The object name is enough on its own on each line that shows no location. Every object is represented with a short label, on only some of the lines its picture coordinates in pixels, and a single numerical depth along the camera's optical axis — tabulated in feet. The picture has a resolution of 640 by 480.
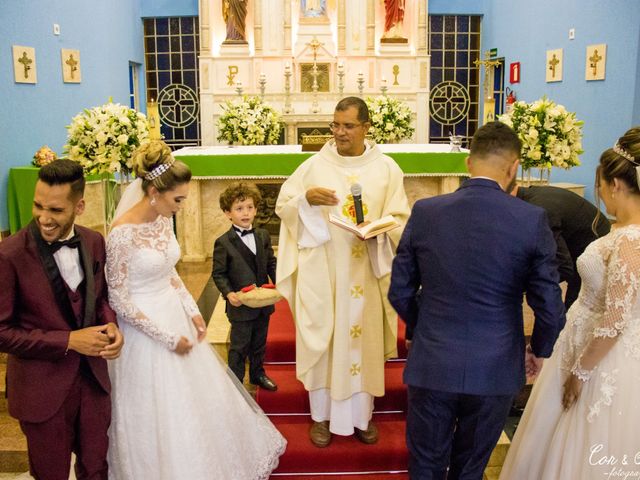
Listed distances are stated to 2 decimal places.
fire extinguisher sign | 39.68
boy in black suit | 12.50
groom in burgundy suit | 8.14
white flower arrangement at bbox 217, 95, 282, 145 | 27.66
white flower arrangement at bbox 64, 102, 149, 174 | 16.25
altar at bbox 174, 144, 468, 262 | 23.06
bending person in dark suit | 11.91
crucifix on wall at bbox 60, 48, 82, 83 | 31.89
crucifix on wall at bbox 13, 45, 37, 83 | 27.37
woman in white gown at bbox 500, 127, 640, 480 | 8.48
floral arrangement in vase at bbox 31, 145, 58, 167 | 26.17
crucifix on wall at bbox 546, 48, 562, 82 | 34.19
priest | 11.64
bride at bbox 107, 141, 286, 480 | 9.45
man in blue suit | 8.05
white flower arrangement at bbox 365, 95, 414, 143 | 28.58
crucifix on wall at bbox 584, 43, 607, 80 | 30.19
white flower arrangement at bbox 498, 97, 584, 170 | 17.35
